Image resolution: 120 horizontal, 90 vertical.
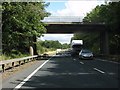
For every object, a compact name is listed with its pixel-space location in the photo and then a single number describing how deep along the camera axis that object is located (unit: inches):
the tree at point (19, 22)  1299.2
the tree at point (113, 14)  1809.1
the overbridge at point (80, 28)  2672.2
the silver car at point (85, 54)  1732.4
